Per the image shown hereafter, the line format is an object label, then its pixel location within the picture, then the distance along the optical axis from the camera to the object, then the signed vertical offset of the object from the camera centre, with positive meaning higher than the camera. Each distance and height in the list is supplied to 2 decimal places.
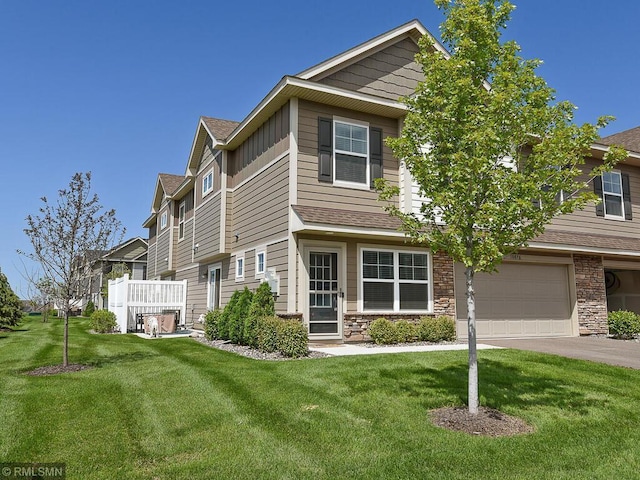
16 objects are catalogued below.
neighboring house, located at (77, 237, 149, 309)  34.75 +2.49
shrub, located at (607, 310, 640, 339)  14.05 -1.04
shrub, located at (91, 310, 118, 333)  17.67 -1.19
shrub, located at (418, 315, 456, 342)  11.69 -0.98
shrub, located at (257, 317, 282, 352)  9.83 -0.93
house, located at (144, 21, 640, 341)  11.28 +1.63
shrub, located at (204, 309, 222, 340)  13.21 -0.98
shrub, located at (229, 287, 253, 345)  11.58 -0.67
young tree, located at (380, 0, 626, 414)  5.35 +1.73
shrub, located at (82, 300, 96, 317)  34.19 -1.35
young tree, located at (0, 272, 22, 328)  18.05 -0.60
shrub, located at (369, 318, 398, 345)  11.09 -0.99
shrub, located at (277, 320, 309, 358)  9.33 -0.99
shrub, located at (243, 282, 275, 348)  10.82 -0.48
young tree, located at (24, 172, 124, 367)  8.31 +1.04
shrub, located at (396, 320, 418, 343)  11.24 -1.00
